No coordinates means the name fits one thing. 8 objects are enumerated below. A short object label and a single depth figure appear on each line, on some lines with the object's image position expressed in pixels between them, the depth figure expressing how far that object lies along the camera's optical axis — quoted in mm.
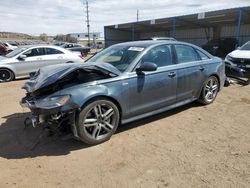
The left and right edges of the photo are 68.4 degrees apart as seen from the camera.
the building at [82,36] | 66551
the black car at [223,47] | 17041
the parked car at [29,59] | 7510
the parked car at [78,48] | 19576
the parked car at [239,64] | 6452
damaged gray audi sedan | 2717
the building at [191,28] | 17717
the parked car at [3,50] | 14636
